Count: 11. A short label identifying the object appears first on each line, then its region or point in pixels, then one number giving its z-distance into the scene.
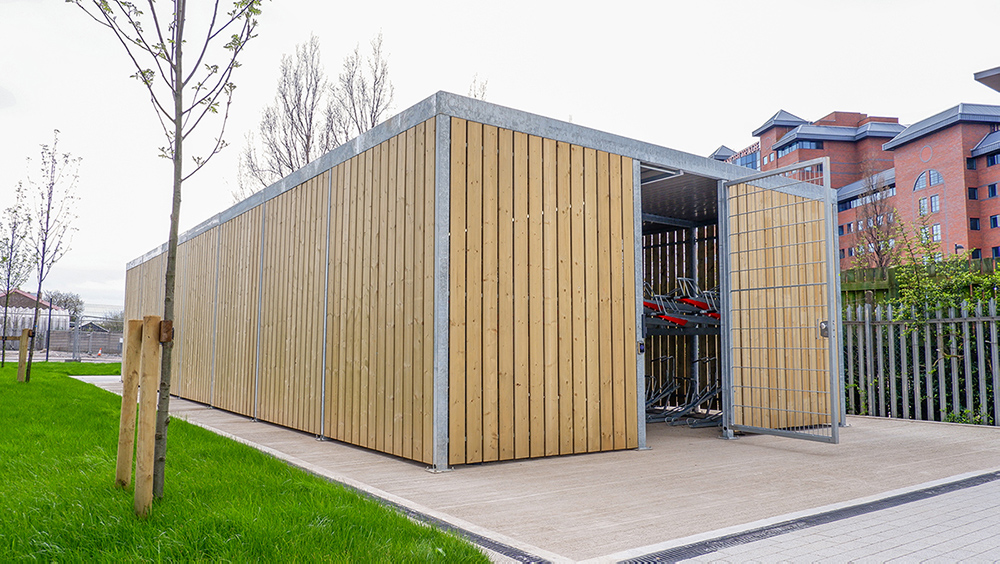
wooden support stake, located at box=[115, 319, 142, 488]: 3.48
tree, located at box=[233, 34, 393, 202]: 18.89
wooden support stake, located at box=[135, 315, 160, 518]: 3.29
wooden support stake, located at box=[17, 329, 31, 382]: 11.74
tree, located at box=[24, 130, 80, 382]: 12.44
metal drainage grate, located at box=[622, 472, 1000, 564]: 3.06
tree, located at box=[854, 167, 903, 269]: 24.44
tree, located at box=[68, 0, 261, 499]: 3.53
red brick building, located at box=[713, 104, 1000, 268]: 32.47
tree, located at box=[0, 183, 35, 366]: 13.43
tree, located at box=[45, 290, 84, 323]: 49.60
